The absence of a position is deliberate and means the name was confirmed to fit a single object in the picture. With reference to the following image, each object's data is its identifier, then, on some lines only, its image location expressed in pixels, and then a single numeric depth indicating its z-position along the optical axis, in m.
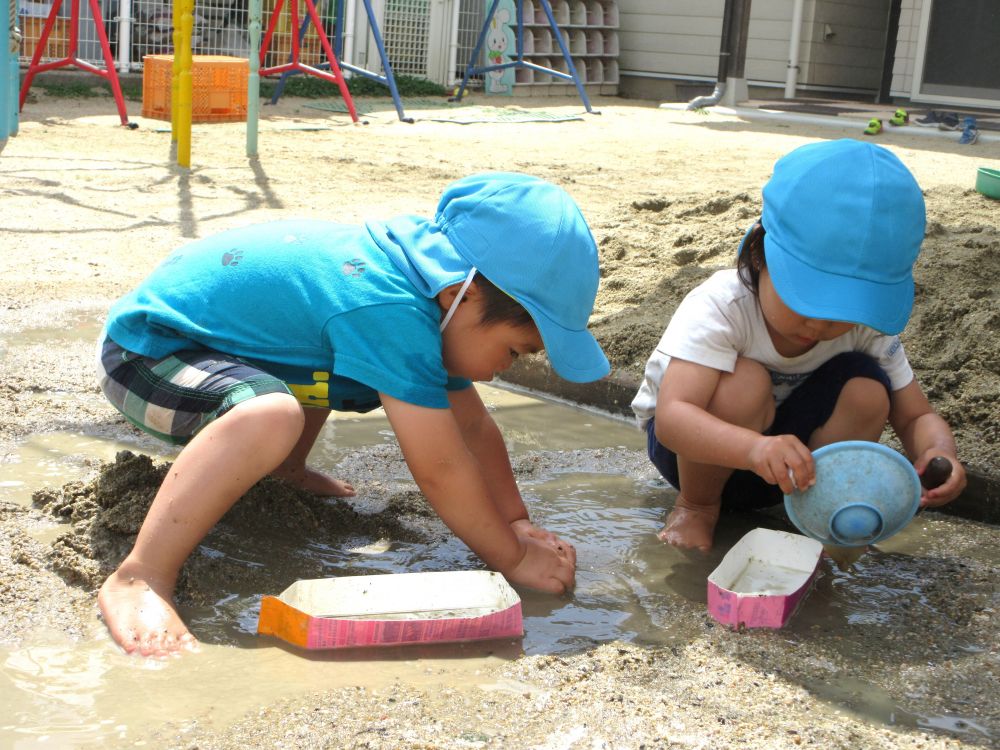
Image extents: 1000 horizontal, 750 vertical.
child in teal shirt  1.91
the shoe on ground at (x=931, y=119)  10.03
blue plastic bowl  2.01
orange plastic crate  8.31
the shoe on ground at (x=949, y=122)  9.58
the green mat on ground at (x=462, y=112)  9.83
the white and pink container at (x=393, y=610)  1.79
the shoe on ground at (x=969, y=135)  8.95
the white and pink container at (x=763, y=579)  1.97
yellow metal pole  5.86
